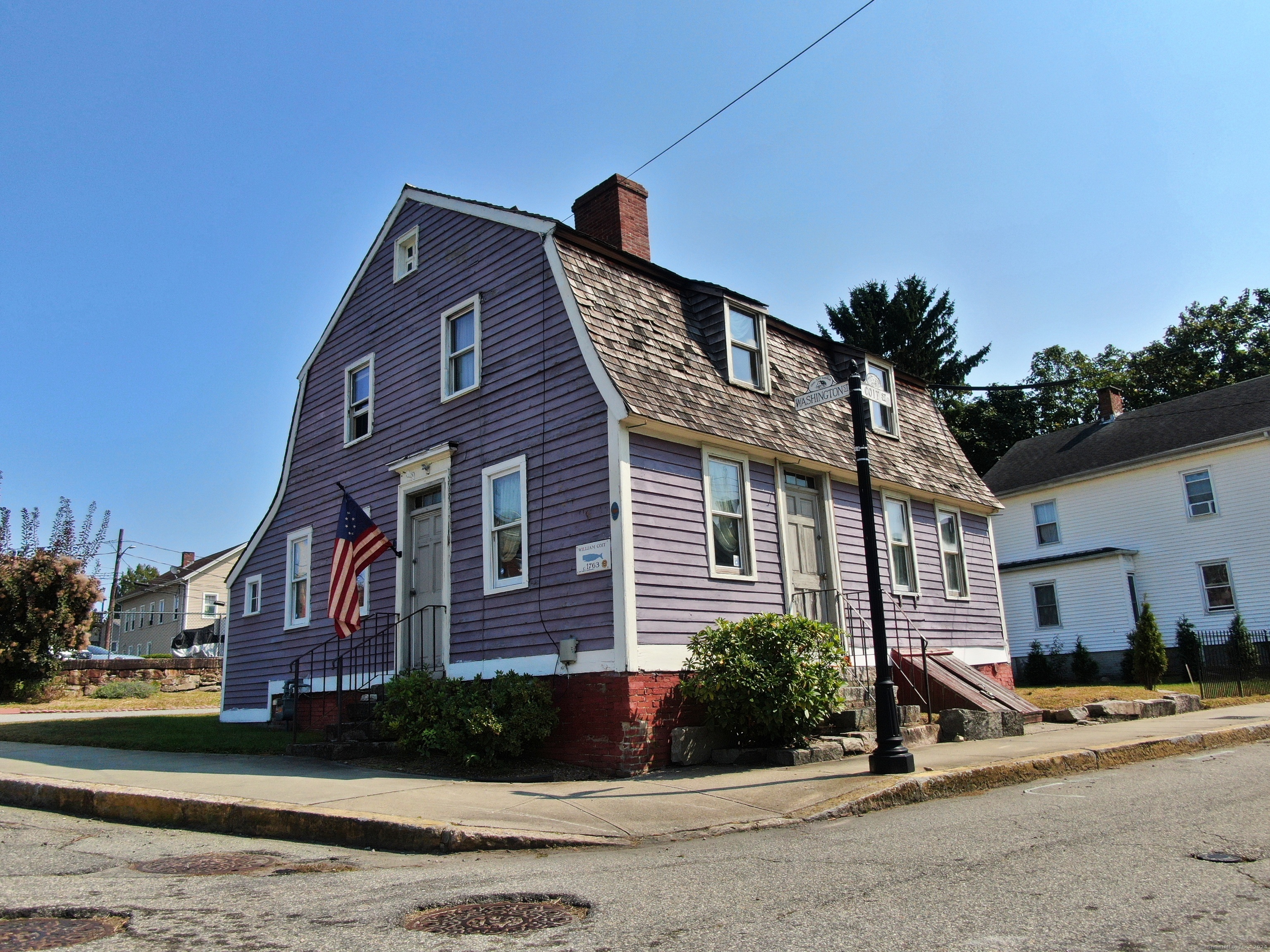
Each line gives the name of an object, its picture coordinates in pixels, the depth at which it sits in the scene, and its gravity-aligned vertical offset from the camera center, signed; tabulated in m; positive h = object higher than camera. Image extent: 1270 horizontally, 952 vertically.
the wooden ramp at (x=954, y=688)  13.55 -0.13
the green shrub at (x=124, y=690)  25.03 +0.60
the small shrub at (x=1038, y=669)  30.45 +0.23
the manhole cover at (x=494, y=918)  4.60 -1.11
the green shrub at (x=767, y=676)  10.63 +0.12
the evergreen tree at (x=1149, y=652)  22.80 +0.44
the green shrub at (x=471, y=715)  10.66 -0.20
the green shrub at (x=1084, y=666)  29.30 +0.23
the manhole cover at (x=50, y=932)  4.37 -1.04
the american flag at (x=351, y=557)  13.51 +2.11
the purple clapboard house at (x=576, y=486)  11.47 +3.08
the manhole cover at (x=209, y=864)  6.21 -1.05
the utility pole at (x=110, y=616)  45.22 +4.86
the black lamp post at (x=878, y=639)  8.95 +0.43
